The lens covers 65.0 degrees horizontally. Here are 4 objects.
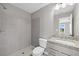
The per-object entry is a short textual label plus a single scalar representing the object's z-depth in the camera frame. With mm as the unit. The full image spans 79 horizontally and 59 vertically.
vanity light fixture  1393
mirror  1390
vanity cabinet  1179
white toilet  1483
